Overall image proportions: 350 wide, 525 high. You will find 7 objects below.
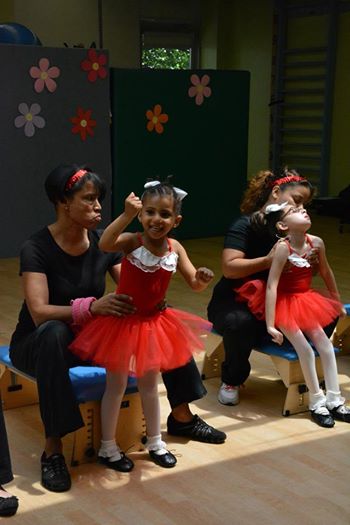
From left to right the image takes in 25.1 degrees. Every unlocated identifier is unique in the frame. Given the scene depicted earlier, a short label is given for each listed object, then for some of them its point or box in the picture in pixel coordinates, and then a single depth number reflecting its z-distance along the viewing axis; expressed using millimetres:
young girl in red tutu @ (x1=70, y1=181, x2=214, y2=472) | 2688
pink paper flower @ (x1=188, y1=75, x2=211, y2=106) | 7512
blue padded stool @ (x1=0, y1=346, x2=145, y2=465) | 2779
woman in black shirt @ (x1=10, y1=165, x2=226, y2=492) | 2670
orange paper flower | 7324
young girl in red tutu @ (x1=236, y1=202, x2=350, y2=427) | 3232
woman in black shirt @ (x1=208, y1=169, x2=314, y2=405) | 3355
